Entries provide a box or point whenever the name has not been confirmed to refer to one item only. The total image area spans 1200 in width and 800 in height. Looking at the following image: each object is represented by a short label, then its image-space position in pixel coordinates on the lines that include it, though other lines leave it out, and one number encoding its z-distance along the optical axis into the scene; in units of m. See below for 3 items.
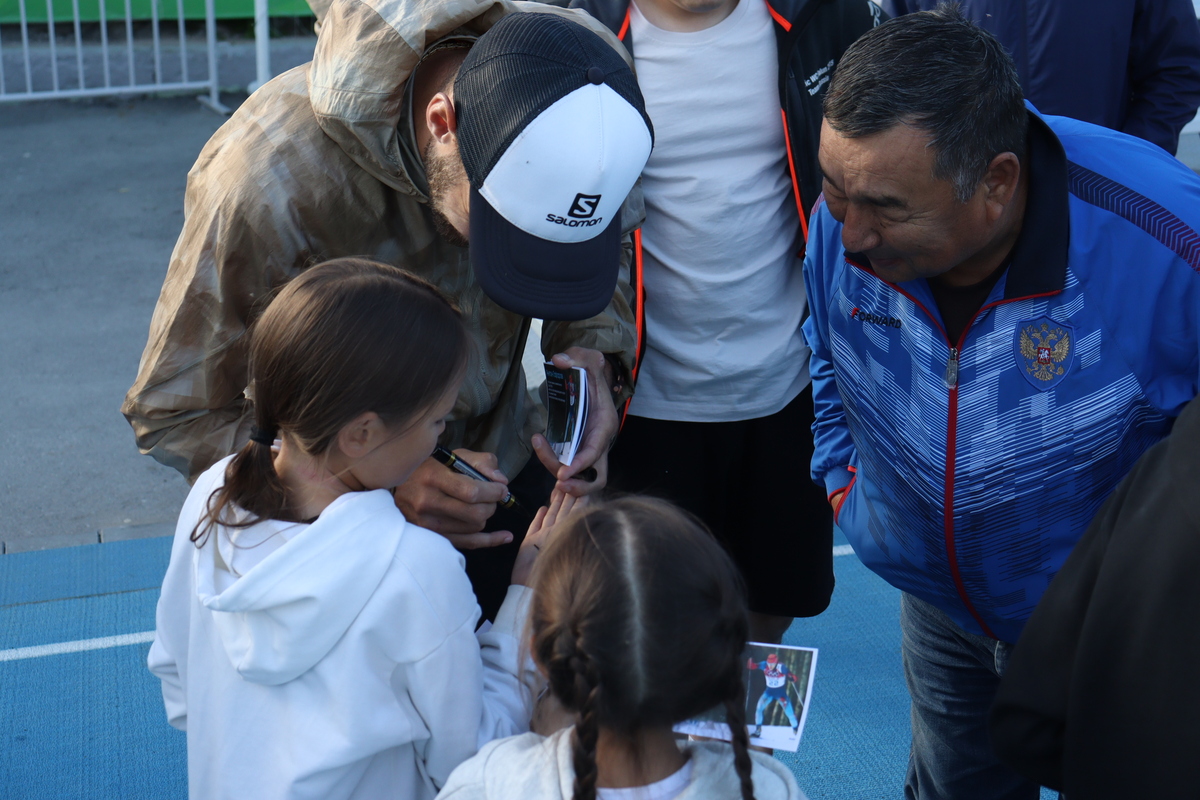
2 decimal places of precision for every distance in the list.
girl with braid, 2.81
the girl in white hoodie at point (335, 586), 2.94
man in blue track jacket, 3.06
